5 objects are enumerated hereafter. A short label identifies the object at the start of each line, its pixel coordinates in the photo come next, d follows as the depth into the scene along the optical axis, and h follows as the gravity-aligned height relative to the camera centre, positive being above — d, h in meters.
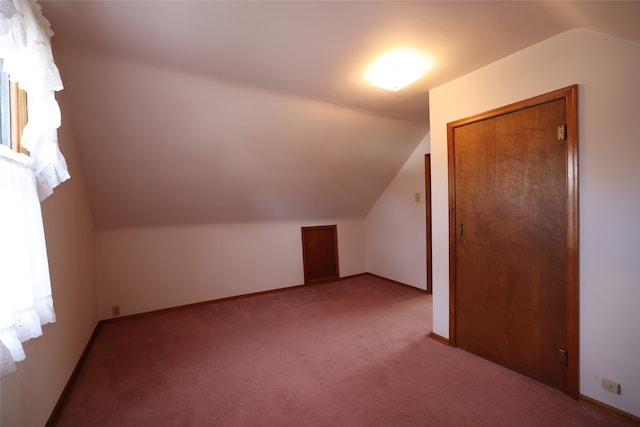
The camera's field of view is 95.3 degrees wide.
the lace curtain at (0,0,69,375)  1.03 +0.13
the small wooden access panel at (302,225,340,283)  4.54 -0.89
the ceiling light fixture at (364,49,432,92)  1.95 +0.90
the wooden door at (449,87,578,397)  1.82 -0.35
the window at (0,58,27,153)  1.29 +0.47
